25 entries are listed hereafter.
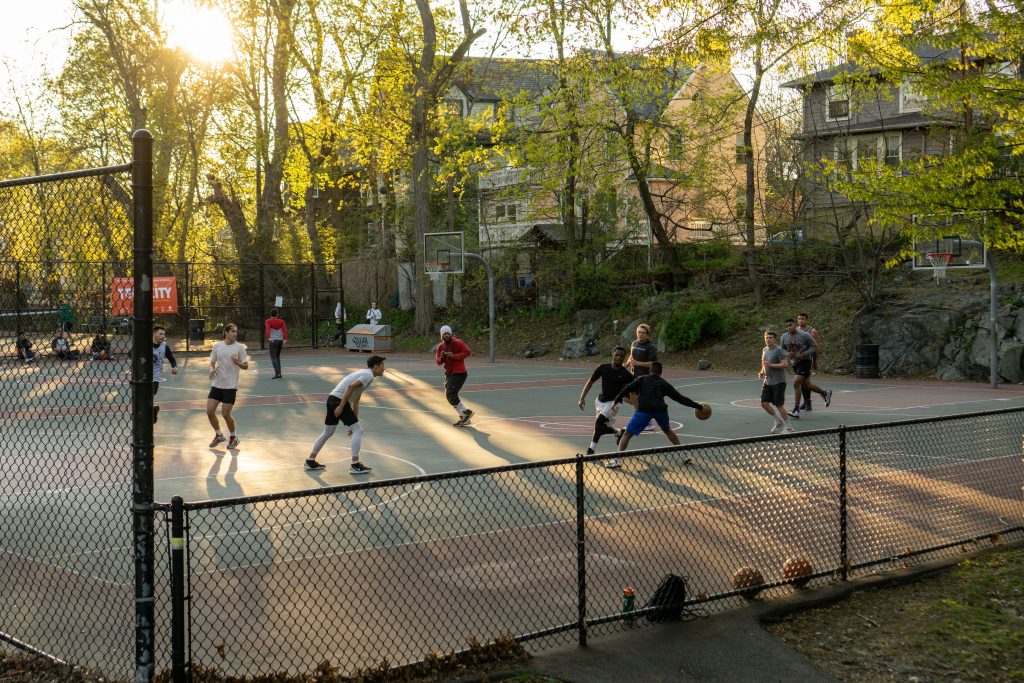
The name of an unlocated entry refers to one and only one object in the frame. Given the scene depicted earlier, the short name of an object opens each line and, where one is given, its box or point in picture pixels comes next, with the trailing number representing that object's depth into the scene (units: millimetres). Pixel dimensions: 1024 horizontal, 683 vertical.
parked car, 35188
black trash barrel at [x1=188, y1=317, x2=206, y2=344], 39906
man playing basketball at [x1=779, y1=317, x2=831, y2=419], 19547
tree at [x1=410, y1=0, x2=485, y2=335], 41344
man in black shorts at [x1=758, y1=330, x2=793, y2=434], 16969
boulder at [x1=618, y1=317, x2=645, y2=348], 35531
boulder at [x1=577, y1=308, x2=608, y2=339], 38562
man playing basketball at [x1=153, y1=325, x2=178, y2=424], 17933
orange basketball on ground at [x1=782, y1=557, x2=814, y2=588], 7598
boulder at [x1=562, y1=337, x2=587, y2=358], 36906
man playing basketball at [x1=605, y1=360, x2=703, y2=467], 13469
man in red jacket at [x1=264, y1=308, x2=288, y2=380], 27562
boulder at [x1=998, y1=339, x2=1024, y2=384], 25859
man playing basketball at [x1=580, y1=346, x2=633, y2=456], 14273
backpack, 6801
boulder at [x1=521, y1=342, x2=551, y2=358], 38603
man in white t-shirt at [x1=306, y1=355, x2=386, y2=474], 13258
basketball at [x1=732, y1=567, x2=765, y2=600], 7363
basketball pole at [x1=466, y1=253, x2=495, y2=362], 35922
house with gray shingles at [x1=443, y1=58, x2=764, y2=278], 37000
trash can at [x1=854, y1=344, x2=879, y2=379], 28484
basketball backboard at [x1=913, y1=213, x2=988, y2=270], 27670
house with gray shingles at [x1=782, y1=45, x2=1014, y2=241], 23317
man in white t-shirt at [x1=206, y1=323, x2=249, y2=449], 15781
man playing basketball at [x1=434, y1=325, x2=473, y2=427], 18625
